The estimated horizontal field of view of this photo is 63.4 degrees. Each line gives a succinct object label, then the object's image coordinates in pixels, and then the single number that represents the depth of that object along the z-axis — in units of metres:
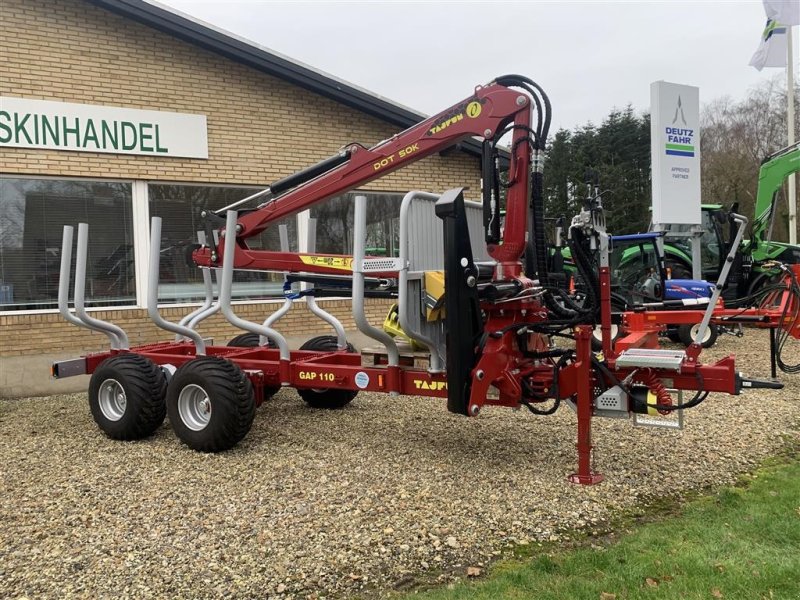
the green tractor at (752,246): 12.42
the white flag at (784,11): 20.22
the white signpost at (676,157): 12.77
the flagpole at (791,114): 20.98
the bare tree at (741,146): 32.88
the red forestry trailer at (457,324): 4.64
